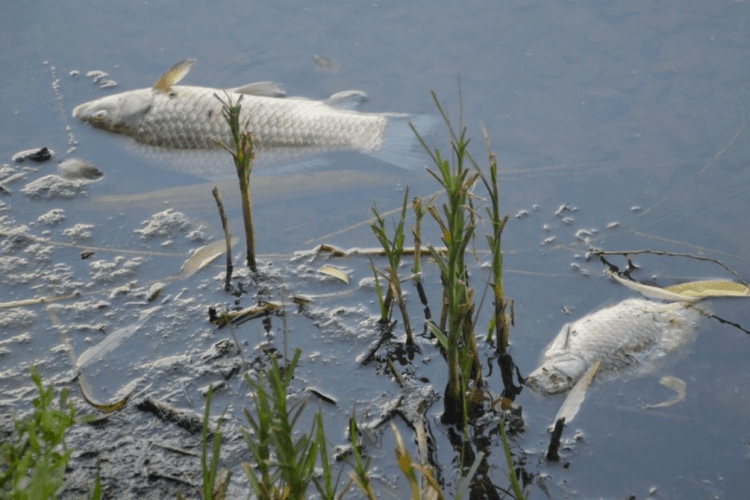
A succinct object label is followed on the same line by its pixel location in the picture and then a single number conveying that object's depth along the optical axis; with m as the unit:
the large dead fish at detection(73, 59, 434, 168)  9.02
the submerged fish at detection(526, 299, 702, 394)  5.90
